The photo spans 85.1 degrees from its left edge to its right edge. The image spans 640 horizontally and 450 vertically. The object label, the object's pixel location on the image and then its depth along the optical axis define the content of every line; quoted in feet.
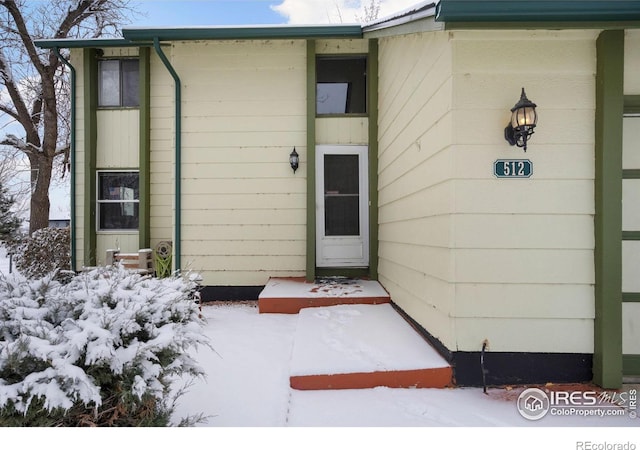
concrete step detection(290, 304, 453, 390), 8.02
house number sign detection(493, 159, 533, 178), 8.14
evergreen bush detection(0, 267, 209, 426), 4.90
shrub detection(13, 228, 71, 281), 21.95
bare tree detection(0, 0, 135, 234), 30.91
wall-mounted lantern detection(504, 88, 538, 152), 7.54
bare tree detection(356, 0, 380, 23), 37.93
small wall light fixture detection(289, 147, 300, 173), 16.47
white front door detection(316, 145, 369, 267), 16.93
